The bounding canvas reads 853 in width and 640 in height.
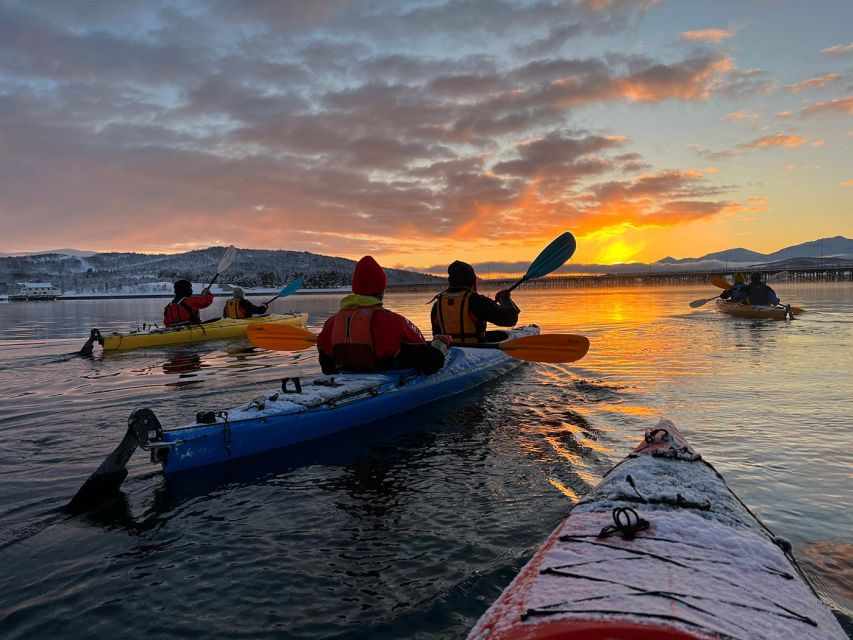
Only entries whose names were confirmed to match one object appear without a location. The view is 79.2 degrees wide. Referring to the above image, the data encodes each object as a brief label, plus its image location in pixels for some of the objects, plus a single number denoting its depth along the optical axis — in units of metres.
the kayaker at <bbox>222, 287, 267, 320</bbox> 18.73
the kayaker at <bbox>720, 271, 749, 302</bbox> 22.81
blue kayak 5.26
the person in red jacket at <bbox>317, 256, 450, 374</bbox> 7.03
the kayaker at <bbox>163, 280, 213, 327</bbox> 16.42
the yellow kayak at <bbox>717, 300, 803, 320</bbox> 20.30
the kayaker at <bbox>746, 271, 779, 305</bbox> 20.92
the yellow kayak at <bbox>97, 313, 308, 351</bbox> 14.95
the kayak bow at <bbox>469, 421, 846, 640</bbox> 1.80
